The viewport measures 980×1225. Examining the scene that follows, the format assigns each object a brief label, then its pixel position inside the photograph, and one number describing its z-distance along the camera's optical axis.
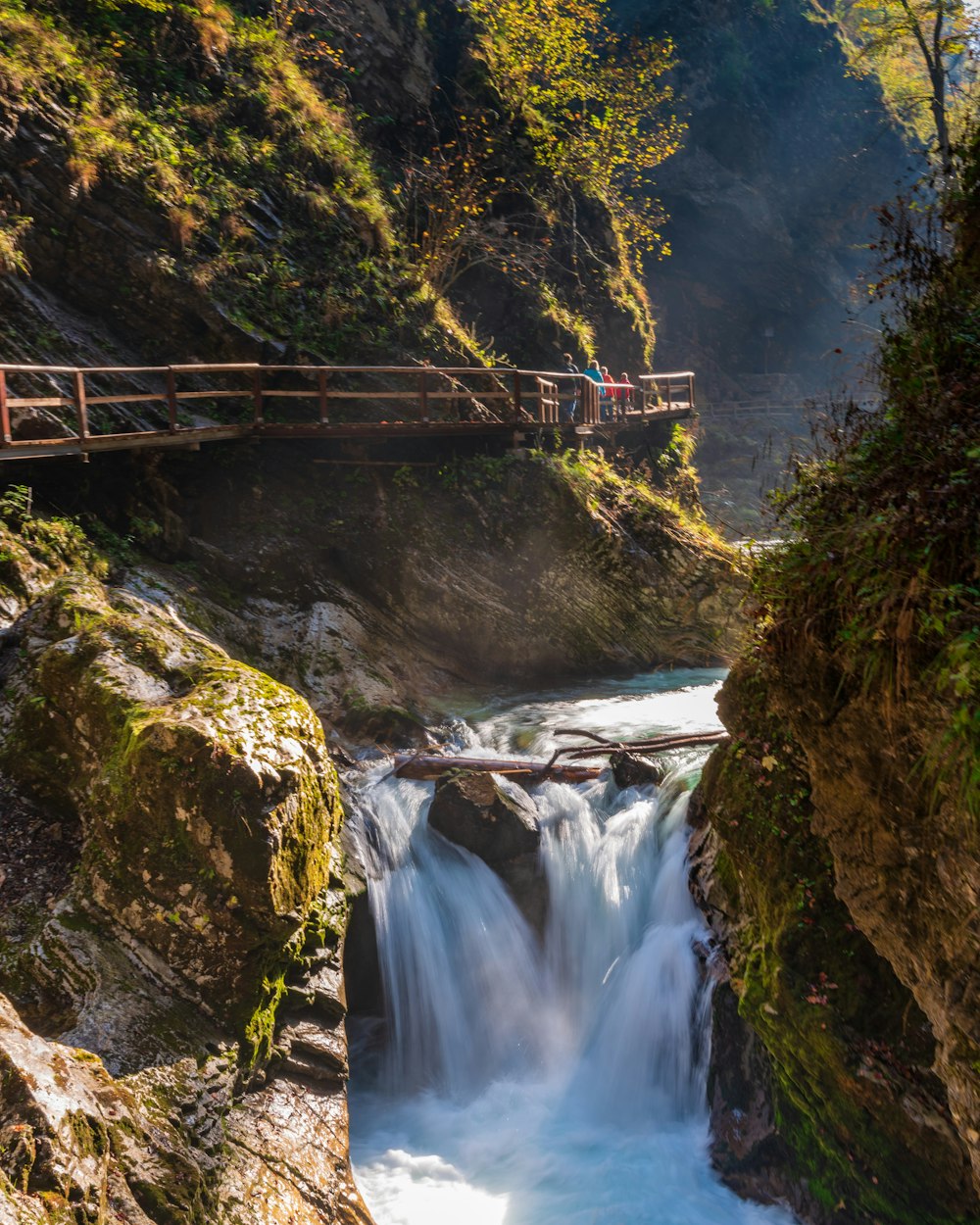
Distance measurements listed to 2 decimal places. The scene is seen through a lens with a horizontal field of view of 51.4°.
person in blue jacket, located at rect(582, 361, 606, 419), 19.52
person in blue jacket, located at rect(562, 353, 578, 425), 19.09
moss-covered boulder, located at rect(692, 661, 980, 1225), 6.58
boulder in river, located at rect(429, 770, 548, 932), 10.21
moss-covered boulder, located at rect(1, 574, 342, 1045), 7.63
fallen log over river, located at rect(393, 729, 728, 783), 11.30
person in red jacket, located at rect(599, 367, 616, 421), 20.92
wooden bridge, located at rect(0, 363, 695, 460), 12.08
